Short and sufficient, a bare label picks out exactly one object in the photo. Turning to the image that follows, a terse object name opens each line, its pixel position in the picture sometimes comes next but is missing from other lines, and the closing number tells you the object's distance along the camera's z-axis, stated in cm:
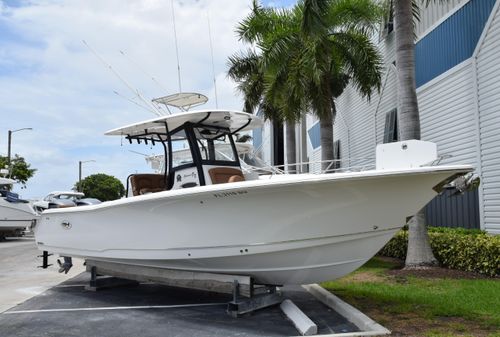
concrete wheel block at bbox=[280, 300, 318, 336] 572
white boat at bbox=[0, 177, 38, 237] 2136
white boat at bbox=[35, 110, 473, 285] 580
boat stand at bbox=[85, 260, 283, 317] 666
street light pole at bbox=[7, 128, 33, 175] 3128
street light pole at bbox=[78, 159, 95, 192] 5222
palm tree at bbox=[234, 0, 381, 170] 1425
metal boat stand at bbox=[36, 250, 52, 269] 993
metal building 1103
